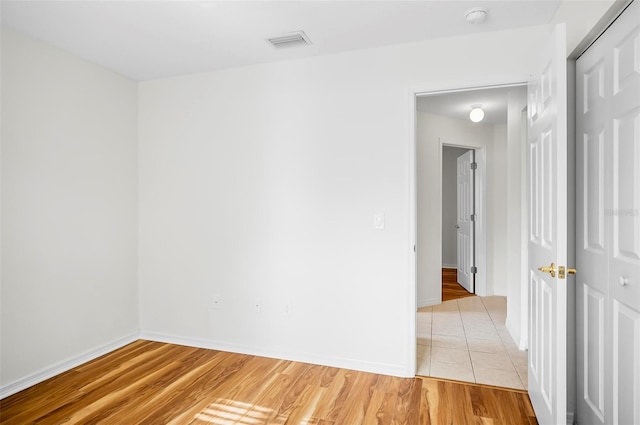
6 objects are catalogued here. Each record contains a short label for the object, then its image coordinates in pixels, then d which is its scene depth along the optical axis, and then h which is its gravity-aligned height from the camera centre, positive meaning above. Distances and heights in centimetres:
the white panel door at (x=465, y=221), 522 -18
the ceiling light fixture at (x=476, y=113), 412 +111
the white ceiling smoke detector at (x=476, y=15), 213 +116
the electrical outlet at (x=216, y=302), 312 -78
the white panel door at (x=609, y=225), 139 -7
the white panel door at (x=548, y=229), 155 -10
